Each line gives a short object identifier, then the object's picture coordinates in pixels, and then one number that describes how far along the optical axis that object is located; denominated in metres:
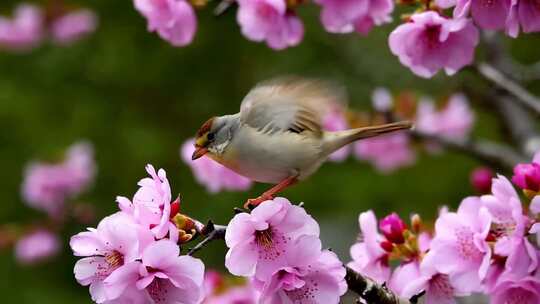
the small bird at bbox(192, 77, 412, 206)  4.06
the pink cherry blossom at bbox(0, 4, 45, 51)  12.18
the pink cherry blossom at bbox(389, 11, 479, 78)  4.43
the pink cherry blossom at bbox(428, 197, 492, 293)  3.86
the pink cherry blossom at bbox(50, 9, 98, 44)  12.02
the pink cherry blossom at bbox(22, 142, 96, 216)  10.86
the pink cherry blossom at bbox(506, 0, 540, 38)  3.99
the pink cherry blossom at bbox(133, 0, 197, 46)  5.26
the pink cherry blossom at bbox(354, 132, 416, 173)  9.27
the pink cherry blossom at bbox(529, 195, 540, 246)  3.46
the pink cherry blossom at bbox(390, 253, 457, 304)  4.02
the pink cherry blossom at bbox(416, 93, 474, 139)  8.89
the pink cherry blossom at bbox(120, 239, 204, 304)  3.34
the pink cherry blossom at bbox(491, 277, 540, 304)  3.64
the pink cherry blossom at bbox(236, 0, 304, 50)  5.13
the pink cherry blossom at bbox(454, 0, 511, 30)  4.07
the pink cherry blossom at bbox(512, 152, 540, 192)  3.75
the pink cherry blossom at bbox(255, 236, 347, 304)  3.51
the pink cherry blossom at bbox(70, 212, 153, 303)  3.37
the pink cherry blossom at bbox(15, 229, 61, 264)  10.59
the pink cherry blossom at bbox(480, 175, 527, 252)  3.59
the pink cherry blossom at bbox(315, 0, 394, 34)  4.91
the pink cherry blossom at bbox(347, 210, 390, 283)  4.30
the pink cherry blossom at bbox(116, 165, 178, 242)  3.45
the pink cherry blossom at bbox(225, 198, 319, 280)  3.47
